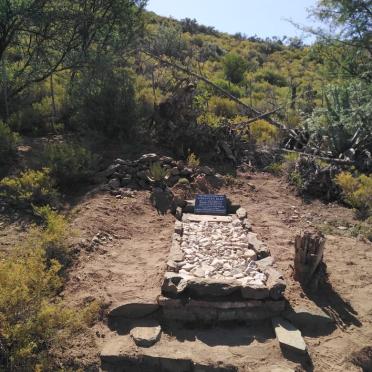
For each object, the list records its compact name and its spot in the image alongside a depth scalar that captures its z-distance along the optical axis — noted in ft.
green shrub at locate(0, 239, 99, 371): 10.52
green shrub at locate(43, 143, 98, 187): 22.03
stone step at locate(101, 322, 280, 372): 11.80
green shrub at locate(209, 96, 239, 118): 38.19
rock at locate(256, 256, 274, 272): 15.38
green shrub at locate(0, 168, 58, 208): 19.33
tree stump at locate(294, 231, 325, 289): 14.82
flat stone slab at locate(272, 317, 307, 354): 12.21
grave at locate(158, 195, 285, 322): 13.52
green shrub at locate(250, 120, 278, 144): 33.60
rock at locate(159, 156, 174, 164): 25.05
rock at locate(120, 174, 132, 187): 23.52
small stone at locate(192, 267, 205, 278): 14.77
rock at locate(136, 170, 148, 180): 23.95
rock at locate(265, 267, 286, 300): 13.60
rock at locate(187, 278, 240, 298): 13.67
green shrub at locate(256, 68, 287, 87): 68.69
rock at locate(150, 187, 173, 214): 22.13
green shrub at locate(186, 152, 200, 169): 26.14
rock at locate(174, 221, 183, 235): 18.91
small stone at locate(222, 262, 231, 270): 15.44
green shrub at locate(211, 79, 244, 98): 50.06
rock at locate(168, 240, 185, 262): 15.87
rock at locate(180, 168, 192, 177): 25.01
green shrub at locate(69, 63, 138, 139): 27.99
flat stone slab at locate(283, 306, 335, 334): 13.53
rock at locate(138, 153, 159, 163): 24.68
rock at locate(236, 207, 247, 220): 21.07
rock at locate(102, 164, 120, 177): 23.77
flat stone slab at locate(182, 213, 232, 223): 20.76
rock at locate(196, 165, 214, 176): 25.53
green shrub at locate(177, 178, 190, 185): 24.25
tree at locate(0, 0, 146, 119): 27.27
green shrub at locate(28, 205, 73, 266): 15.44
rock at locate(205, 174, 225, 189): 25.13
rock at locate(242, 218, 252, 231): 19.49
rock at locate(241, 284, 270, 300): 13.58
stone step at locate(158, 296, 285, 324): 13.48
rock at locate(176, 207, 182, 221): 21.25
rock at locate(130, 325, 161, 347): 12.41
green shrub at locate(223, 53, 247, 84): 58.90
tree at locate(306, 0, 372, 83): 27.78
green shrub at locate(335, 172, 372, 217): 22.45
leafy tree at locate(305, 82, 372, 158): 26.25
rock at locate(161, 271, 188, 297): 13.58
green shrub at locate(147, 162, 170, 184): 23.41
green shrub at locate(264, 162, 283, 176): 28.40
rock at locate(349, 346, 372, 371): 12.29
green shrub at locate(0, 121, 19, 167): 22.99
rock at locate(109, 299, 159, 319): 13.51
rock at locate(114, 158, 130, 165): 24.52
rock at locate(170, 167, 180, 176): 24.59
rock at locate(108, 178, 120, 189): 22.85
